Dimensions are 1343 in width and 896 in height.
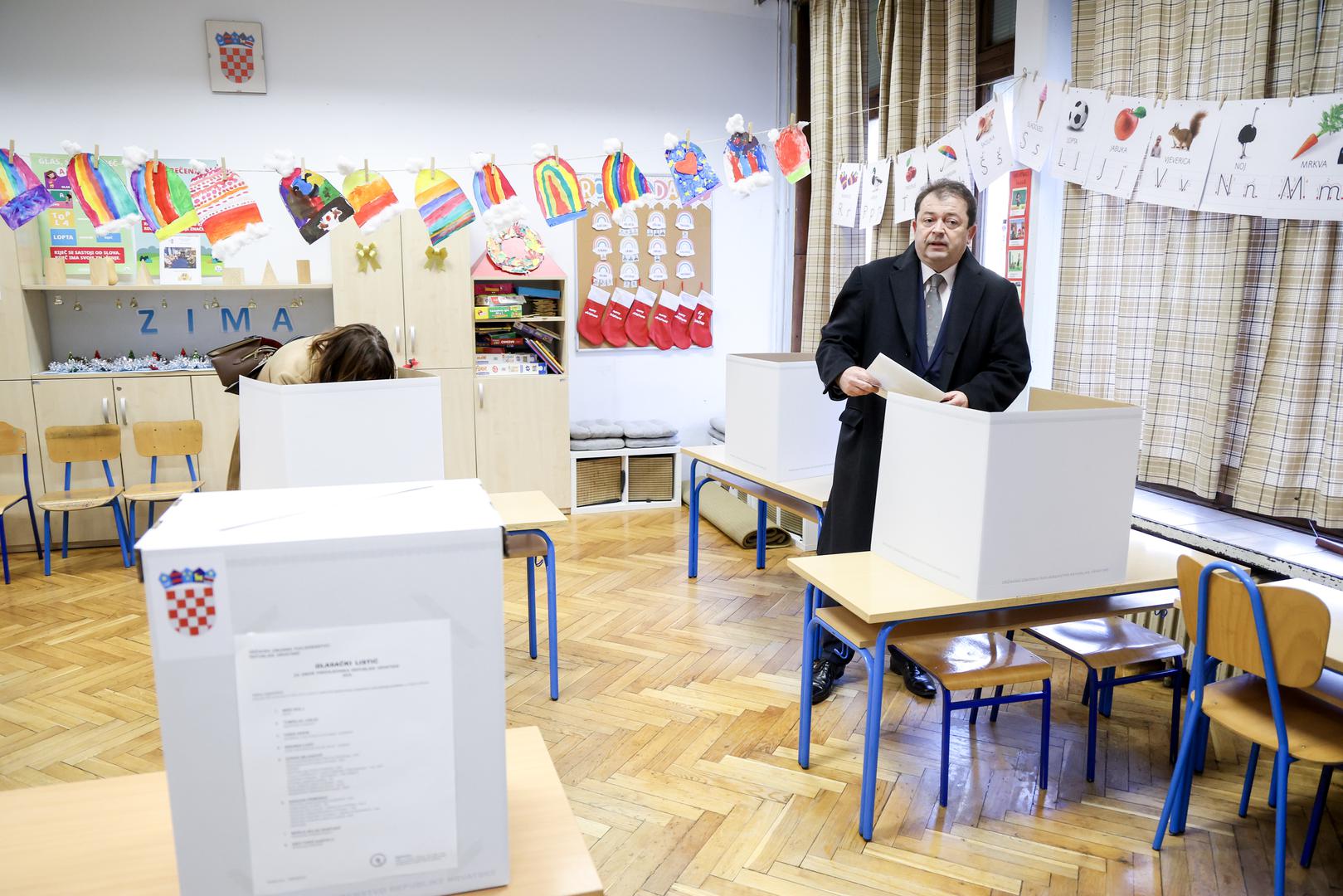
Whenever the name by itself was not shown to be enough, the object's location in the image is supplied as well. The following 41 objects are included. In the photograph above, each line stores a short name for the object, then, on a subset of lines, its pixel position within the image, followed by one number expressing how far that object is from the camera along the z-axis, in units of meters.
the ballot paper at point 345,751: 0.81
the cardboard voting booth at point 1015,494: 2.18
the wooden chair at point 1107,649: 2.60
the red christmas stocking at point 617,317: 6.00
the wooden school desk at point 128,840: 0.95
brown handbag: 2.10
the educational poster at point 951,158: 3.99
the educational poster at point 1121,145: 3.19
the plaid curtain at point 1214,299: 2.79
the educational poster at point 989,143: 3.72
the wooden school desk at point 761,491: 3.49
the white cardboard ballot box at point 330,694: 0.79
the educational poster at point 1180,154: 2.97
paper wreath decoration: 5.54
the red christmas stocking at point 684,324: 6.16
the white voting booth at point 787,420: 3.68
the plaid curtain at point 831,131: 5.06
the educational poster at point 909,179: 4.34
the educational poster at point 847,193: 4.84
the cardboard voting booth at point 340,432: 1.79
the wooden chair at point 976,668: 2.46
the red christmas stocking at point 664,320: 6.11
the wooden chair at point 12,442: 4.62
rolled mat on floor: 5.01
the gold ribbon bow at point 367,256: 5.12
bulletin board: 5.89
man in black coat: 2.71
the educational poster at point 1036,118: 3.53
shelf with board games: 5.53
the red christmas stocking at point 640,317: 6.05
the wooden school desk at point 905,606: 2.23
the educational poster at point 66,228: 4.87
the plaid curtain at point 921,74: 4.23
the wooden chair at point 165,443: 4.83
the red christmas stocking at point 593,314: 5.95
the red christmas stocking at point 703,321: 6.19
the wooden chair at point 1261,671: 1.97
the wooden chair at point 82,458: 4.57
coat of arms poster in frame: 5.08
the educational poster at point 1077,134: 3.36
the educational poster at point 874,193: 4.62
